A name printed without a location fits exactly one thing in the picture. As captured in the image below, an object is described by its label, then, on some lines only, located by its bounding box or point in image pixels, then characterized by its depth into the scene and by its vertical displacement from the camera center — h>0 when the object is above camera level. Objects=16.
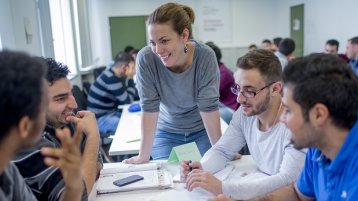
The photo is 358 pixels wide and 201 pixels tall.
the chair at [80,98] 3.77 -0.63
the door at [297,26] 7.75 +0.12
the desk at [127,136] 2.26 -0.71
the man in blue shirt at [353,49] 5.06 -0.30
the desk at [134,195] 1.41 -0.64
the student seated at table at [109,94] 4.00 -0.62
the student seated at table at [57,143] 1.14 -0.37
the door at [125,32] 8.29 +0.18
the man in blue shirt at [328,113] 0.99 -0.24
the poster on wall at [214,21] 8.48 +0.36
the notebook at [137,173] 1.47 -0.62
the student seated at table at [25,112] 0.71 -0.14
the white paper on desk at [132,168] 1.66 -0.61
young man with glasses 1.39 -0.49
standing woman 1.82 -0.25
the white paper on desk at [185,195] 1.37 -0.63
